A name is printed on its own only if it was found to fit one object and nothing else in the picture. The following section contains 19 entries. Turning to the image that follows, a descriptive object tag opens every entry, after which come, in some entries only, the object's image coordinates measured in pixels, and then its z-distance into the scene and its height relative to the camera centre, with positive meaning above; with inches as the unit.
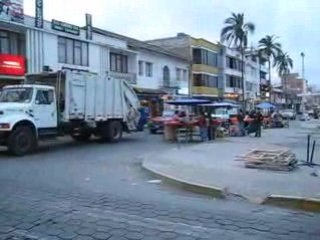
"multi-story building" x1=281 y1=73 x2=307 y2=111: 4778.5 +244.5
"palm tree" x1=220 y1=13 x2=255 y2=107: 2527.1 +437.4
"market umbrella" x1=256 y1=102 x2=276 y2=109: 2025.1 +24.5
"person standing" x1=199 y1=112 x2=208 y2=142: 944.3 -34.4
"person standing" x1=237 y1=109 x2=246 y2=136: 1119.0 -31.7
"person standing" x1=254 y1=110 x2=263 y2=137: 1099.3 -28.4
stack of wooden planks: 472.1 -50.0
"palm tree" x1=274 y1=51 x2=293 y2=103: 3602.4 +381.6
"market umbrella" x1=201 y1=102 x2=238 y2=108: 1054.3 +16.4
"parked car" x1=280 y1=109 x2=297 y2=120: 2743.4 -13.4
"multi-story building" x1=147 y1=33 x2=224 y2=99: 2249.0 +266.2
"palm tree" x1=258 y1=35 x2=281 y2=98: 3260.3 +450.6
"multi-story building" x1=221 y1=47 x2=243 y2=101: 2699.3 +225.4
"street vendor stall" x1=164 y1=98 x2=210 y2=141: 942.4 -32.9
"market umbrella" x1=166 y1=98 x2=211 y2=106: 993.1 +20.3
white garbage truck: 660.7 +4.2
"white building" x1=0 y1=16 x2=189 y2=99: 1152.8 +172.9
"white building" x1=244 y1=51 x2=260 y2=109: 3307.1 +250.2
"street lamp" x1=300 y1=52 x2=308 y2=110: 4693.4 +304.0
